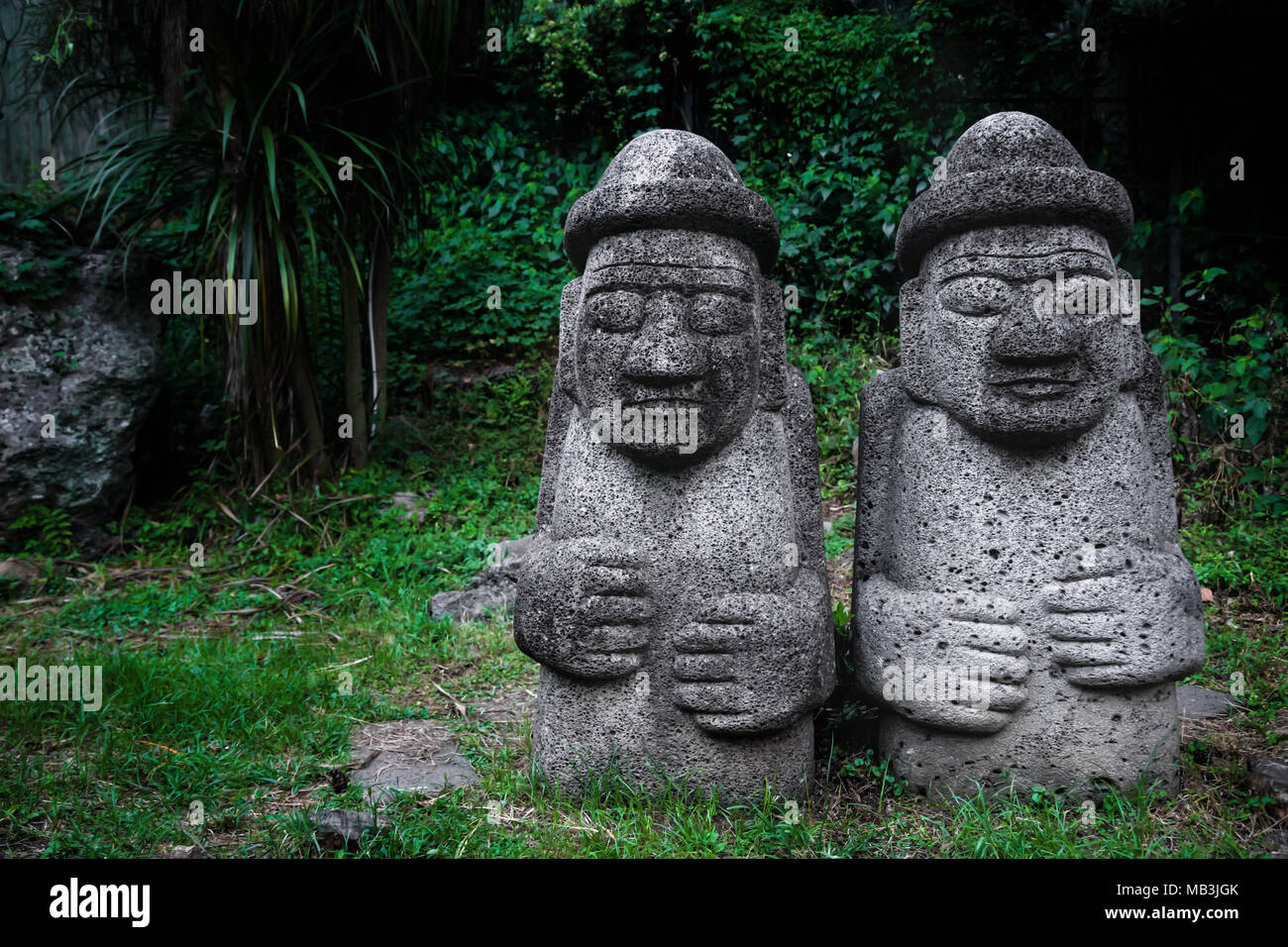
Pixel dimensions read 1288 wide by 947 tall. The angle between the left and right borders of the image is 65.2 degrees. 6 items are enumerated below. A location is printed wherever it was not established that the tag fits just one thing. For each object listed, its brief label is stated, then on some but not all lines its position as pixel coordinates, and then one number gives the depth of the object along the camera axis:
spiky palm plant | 5.45
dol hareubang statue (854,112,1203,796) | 2.69
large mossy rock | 5.83
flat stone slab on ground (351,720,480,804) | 3.16
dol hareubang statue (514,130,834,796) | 2.67
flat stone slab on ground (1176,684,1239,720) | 3.61
